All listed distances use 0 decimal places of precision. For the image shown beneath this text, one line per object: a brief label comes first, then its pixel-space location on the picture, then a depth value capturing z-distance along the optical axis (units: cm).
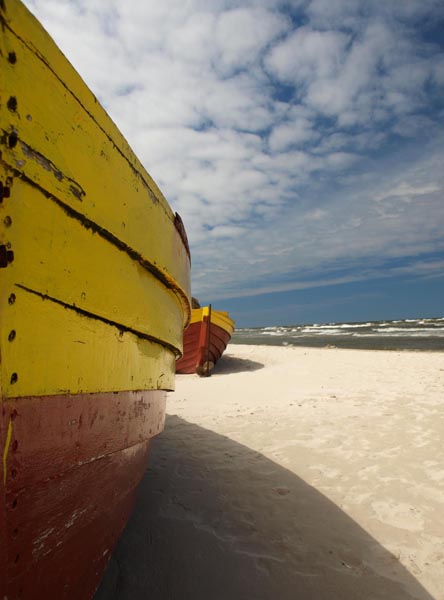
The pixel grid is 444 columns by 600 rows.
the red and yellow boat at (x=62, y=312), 100
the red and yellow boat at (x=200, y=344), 1047
